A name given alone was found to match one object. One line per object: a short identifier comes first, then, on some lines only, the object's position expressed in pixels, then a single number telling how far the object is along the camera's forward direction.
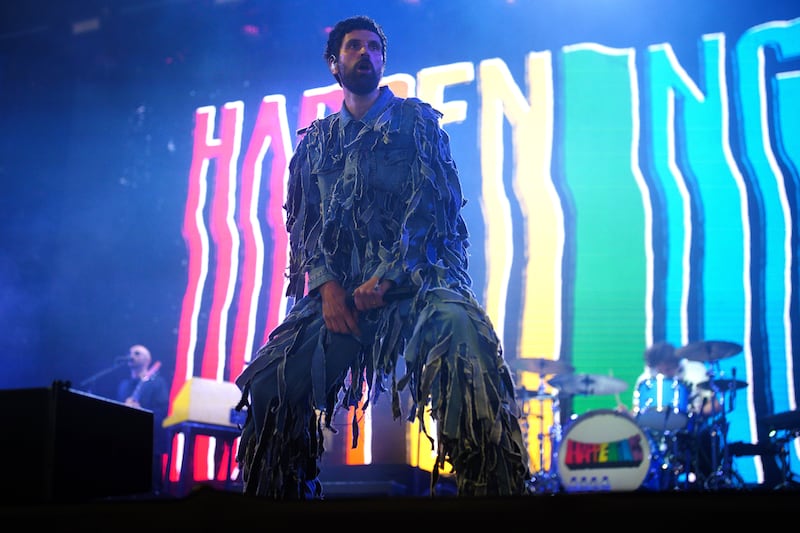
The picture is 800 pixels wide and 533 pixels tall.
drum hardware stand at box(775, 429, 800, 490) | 5.23
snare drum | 5.60
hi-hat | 5.54
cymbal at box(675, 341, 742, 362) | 5.42
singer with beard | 1.94
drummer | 5.71
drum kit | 5.40
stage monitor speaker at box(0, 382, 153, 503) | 1.55
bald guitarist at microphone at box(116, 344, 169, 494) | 6.41
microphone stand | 6.84
